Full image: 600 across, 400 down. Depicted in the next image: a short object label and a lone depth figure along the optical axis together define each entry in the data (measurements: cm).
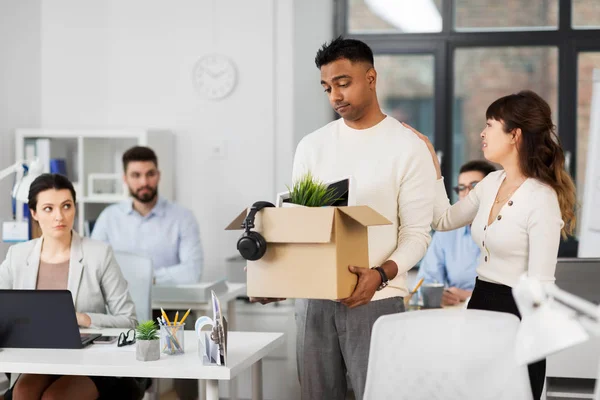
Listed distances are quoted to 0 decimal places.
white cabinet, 544
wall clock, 573
